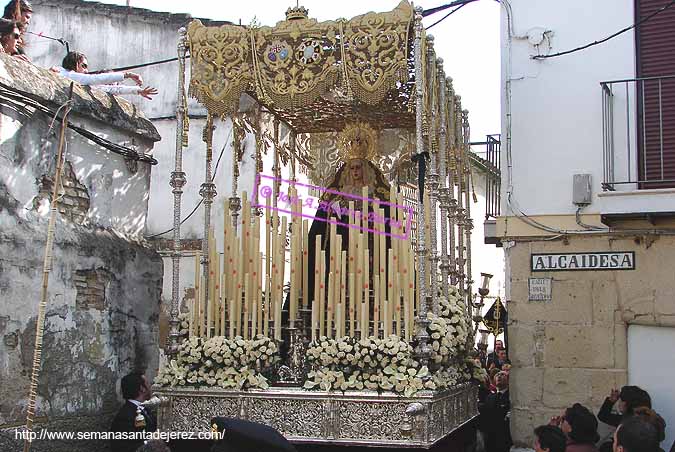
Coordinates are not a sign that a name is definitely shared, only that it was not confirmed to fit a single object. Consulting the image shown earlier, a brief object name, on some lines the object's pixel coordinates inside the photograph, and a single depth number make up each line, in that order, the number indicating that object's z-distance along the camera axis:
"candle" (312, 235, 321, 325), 6.76
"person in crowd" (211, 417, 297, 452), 3.59
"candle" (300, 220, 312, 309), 7.05
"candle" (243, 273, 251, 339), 6.80
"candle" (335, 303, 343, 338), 6.61
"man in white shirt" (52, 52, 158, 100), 7.31
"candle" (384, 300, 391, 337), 6.52
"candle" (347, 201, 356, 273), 6.77
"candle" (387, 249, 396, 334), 6.58
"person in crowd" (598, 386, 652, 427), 6.37
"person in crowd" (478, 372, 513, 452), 7.81
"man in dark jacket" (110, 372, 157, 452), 6.17
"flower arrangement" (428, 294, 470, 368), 6.47
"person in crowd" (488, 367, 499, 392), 9.28
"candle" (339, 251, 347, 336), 6.72
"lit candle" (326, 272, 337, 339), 6.70
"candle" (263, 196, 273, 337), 6.80
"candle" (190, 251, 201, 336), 6.92
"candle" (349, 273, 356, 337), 6.60
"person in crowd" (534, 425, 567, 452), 5.06
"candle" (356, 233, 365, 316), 6.67
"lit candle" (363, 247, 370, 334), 6.58
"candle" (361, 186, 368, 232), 7.06
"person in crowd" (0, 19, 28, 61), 6.65
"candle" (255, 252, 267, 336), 6.80
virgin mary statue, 7.70
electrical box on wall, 7.46
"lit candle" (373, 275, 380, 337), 6.56
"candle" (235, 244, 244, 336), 6.85
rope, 5.21
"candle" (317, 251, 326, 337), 6.71
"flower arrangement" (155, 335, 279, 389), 6.58
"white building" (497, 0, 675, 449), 7.24
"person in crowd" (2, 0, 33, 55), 6.80
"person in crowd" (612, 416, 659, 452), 4.08
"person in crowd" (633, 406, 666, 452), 5.78
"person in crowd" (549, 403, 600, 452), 5.61
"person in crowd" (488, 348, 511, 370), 9.71
